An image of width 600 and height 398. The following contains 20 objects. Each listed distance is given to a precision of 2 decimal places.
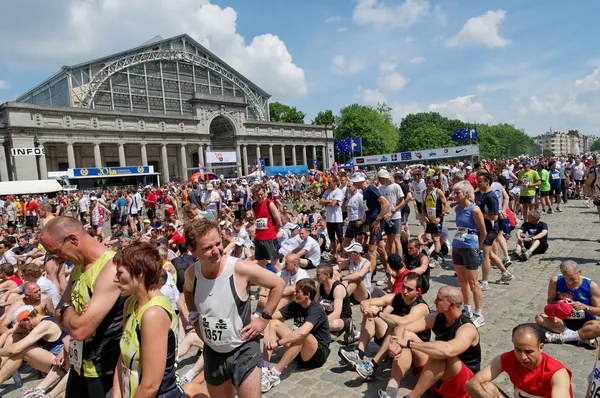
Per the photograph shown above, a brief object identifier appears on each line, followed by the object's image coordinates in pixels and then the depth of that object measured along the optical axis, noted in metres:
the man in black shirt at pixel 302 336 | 4.32
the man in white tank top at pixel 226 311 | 2.72
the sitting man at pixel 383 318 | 4.17
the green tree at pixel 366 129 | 79.00
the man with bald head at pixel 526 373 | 2.84
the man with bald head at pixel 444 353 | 3.41
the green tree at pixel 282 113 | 85.81
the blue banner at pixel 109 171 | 39.38
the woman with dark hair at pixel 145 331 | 2.16
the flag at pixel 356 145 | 60.45
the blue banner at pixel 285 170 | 47.06
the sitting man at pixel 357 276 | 5.95
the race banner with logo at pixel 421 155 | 52.62
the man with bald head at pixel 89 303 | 2.49
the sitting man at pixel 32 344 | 4.66
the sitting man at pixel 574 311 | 4.38
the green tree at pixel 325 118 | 85.12
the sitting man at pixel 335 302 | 5.10
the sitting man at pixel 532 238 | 8.40
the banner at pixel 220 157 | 46.38
